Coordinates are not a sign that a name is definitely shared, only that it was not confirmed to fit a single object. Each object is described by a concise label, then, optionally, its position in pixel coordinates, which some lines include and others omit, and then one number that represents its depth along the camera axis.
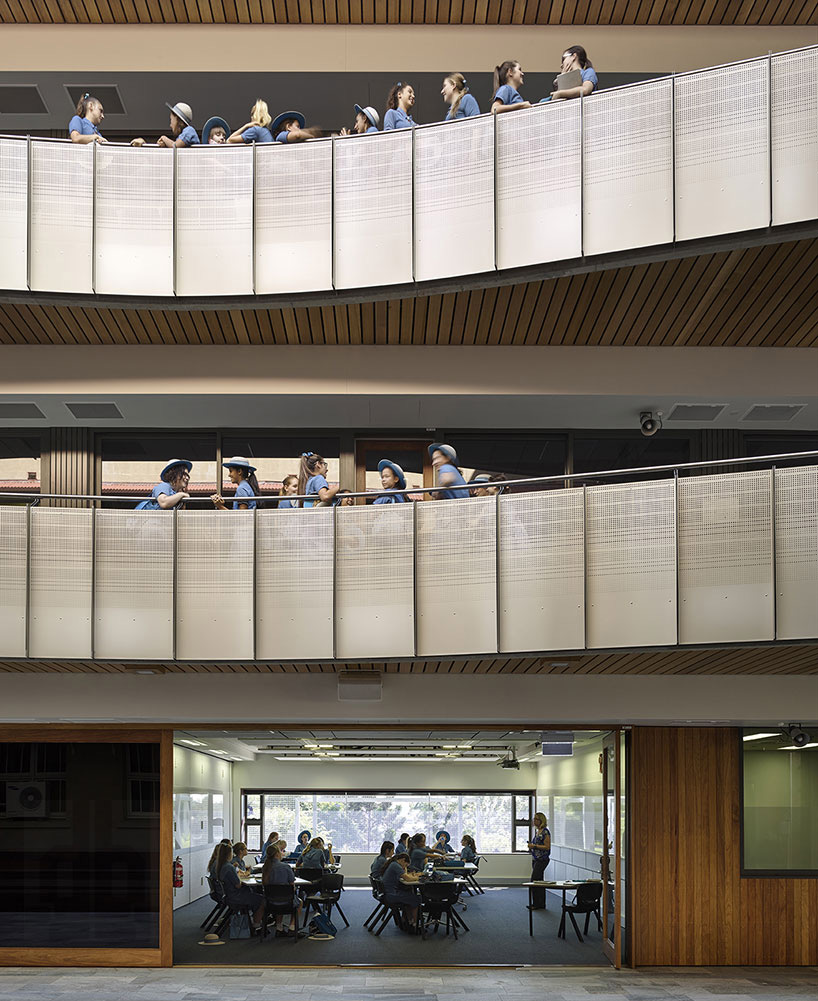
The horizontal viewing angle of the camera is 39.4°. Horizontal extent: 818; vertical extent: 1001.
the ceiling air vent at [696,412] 14.58
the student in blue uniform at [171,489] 12.65
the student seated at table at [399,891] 18.55
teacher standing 22.83
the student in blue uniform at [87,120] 13.48
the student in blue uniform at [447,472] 12.27
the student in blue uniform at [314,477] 12.88
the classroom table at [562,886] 18.56
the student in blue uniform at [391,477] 12.72
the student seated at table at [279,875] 18.14
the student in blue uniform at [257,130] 13.52
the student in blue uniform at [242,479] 13.01
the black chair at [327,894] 18.64
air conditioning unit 16.09
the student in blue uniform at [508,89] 12.63
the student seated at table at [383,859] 19.16
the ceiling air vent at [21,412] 14.88
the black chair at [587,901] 17.77
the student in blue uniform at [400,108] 13.16
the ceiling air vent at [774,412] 14.54
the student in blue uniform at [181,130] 13.37
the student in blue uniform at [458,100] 12.83
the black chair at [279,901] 18.11
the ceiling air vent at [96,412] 14.74
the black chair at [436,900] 18.47
